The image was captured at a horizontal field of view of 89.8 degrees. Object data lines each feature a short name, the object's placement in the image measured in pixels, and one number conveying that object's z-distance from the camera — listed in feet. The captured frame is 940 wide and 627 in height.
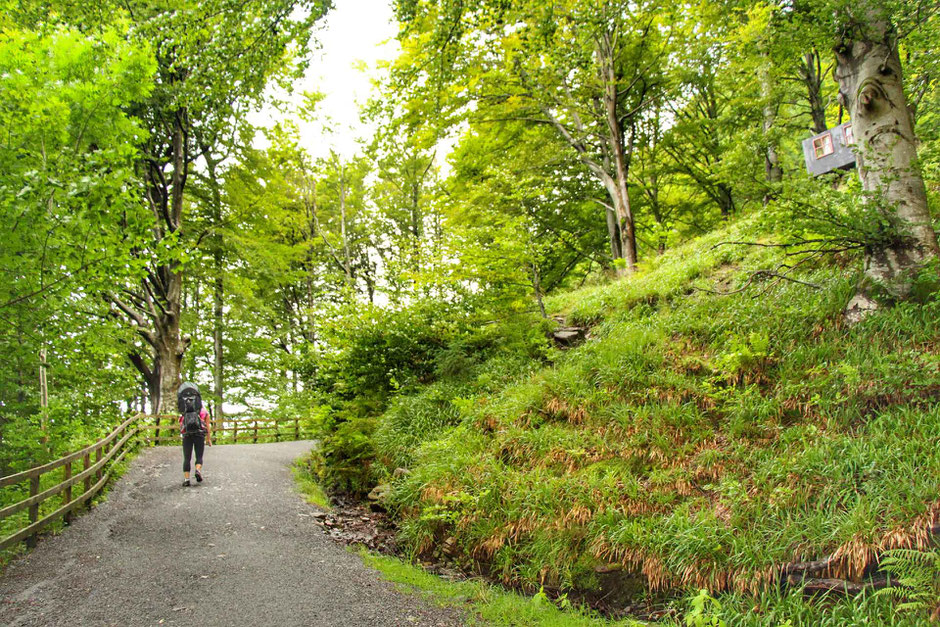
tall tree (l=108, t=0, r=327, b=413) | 19.17
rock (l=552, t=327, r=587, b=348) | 29.99
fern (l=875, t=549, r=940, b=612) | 9.92
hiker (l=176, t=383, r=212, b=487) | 28.58
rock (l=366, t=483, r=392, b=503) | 24.31
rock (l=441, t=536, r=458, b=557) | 19.19
